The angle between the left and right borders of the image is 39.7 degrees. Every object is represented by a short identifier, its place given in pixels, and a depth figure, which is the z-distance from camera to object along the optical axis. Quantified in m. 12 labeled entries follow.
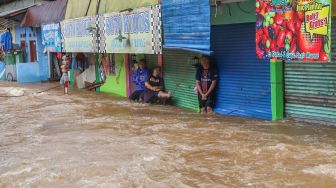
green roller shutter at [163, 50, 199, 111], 11.09
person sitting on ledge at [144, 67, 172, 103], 12.16
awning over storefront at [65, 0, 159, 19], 11.99
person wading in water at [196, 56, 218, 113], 10.13
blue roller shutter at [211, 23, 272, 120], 9.16
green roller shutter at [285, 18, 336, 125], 7.75
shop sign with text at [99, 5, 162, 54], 10.89
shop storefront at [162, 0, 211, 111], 9.15
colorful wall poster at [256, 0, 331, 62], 6.53
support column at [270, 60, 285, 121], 8.63
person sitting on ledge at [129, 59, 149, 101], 12.54
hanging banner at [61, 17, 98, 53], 14.55
